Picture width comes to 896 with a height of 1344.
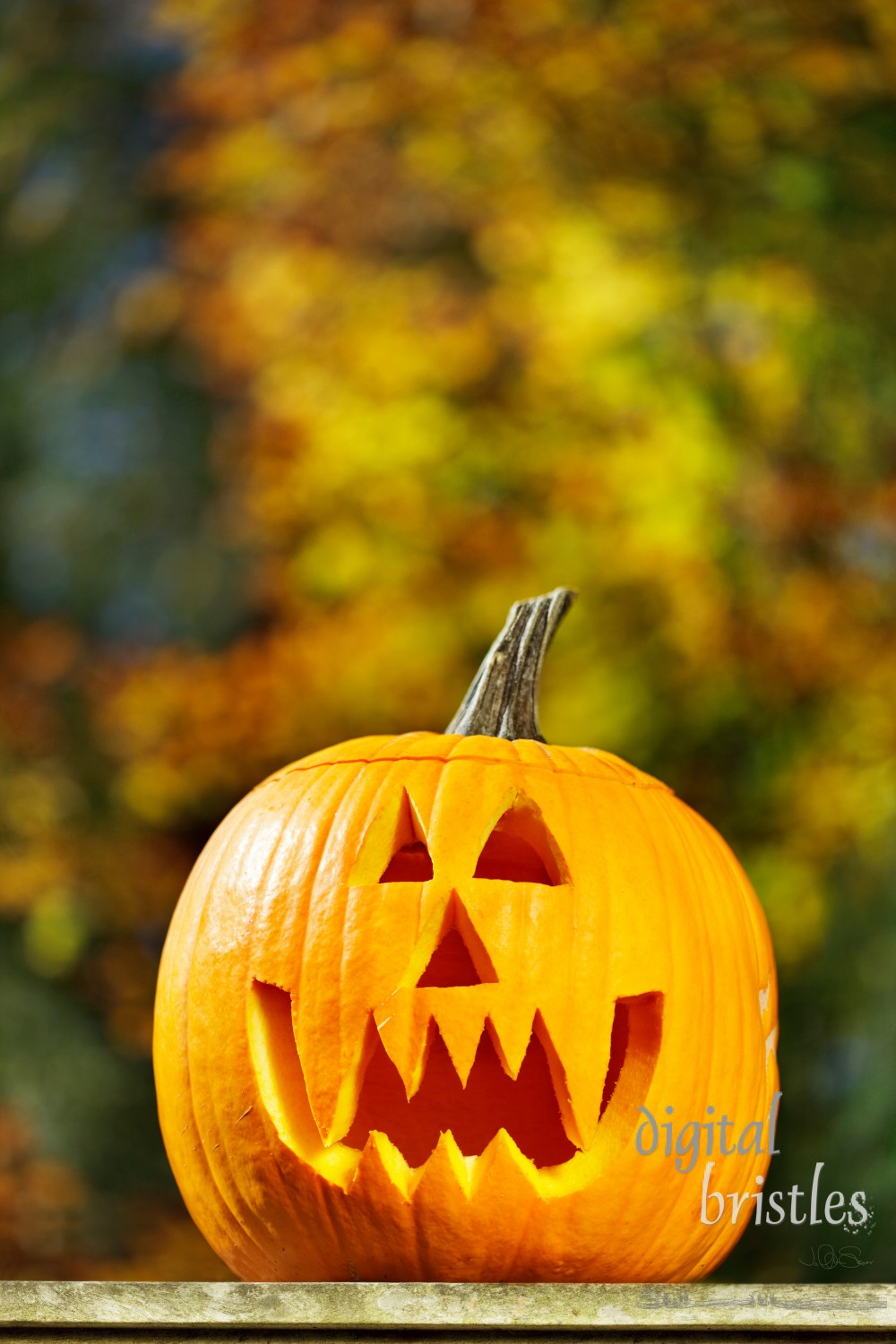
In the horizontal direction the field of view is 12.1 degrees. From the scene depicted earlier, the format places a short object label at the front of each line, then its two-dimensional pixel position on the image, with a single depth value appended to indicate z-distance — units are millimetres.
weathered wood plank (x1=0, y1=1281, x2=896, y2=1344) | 1791
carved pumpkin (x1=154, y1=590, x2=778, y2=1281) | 1897
